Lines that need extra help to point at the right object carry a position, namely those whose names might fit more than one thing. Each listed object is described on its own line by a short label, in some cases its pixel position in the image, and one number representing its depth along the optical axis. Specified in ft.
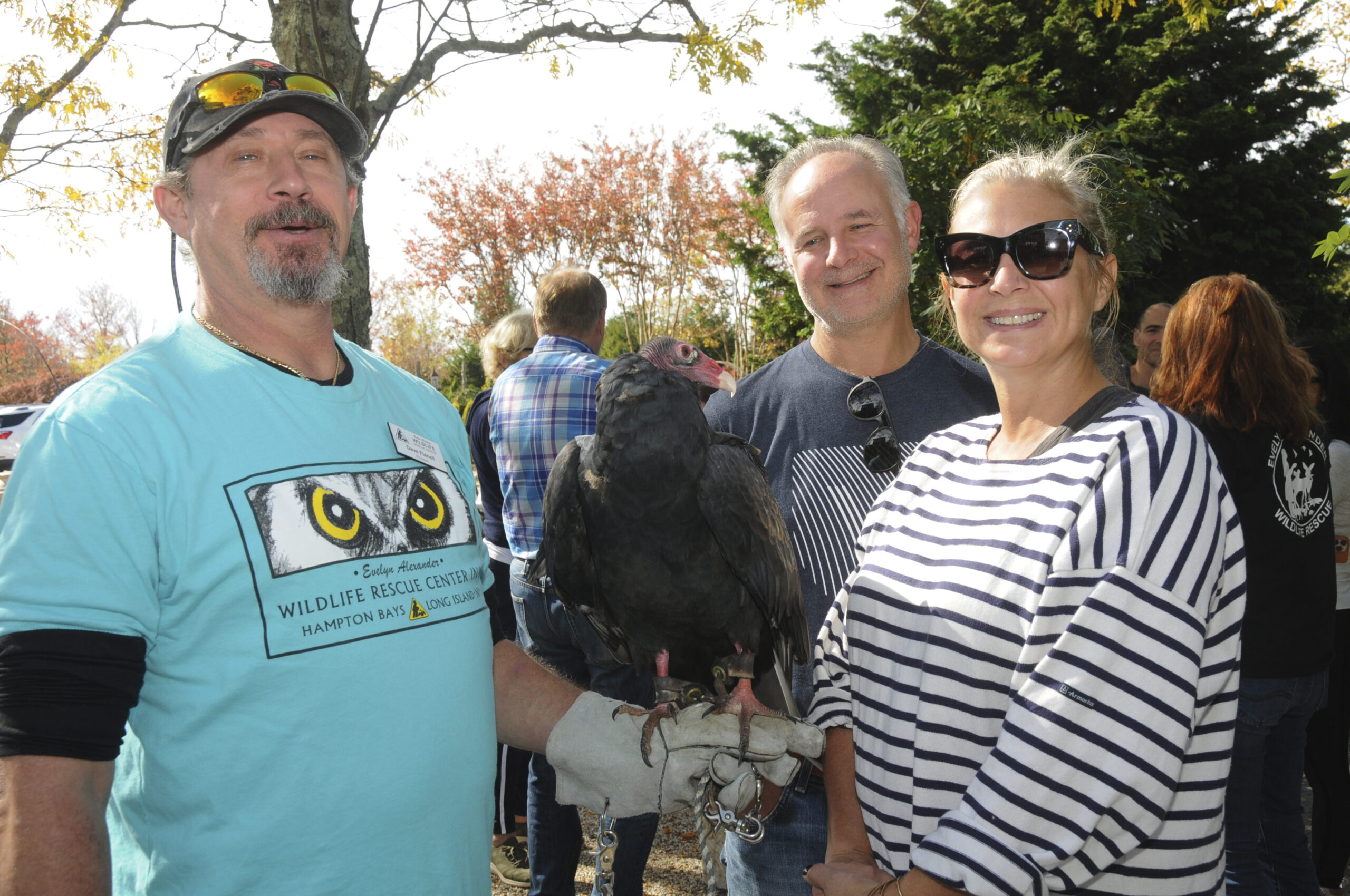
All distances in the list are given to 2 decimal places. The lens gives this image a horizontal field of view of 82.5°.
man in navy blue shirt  7.69
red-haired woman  9.78
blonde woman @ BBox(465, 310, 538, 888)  14.87
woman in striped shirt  4.27
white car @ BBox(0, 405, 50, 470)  79.51
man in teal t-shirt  4.26
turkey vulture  7.86
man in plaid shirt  12.23
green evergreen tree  42.14
